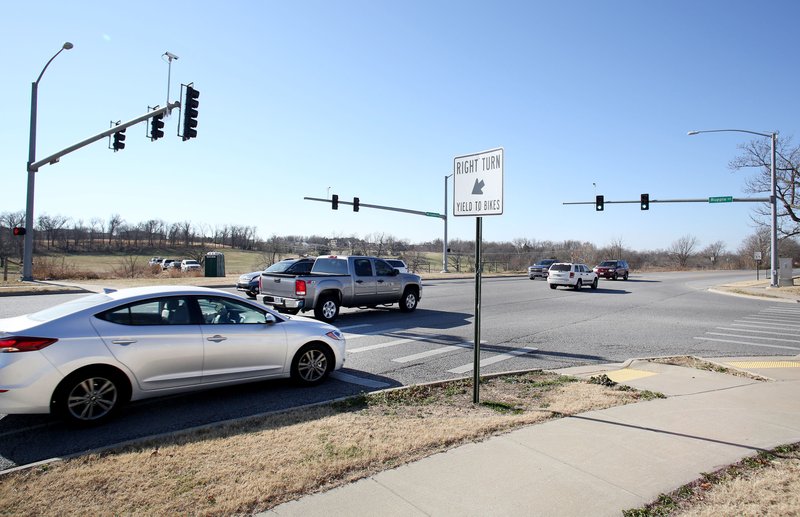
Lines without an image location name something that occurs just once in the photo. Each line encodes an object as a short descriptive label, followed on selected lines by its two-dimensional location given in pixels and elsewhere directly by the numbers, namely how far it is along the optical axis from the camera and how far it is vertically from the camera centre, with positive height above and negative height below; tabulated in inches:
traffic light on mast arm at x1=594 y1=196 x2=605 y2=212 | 1457.9 +173.9
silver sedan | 196.2 -42.2
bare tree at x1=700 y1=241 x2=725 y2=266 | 4232.3 +126.4
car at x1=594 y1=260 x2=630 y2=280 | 1769.2 -21.6
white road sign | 215.3 +33.7
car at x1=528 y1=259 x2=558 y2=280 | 1676.9 -30.5
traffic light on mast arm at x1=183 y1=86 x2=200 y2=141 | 730.2 +204.3
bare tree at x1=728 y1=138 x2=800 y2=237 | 1526.8 +243.6
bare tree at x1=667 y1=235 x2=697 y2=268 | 3786.7 +86.1
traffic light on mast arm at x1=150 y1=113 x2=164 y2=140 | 780.0 +196.6
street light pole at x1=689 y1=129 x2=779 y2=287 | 1199.6 +95.8
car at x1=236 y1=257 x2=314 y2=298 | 727.7 -19.3
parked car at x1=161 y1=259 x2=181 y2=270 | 2012.8 -35.6
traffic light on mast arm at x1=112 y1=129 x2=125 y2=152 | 814.5 +179.8
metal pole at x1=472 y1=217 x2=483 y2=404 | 222.1 -20.3
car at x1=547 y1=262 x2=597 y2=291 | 1163.3 -30.1
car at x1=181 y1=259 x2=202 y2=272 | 1857.7 -39.3
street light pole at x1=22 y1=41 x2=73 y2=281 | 920.3 +111.4
